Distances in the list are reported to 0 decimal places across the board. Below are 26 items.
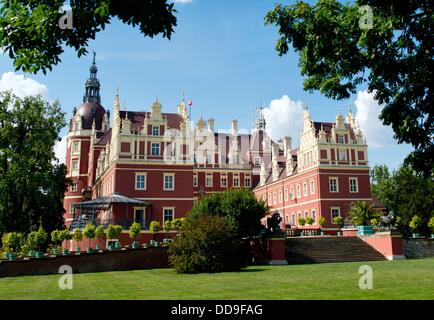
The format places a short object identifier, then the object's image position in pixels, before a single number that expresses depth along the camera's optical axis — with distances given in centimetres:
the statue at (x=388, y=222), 3188
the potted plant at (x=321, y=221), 4396
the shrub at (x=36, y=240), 2773
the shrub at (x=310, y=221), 4419
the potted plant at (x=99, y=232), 3020
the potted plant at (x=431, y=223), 3770
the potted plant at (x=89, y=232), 2973
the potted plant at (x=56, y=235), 2848
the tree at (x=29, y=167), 3556
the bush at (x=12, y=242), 2684
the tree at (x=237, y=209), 2873
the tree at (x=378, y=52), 973
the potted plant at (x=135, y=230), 3256
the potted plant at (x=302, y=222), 4466
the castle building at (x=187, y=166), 4153
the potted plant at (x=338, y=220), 4278
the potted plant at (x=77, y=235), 2897
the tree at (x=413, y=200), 4362
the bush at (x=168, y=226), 3519
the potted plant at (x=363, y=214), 4072
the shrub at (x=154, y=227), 3431
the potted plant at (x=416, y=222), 3988
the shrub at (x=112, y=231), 3044
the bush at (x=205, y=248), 2175
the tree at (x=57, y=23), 650
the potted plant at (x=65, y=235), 2855
